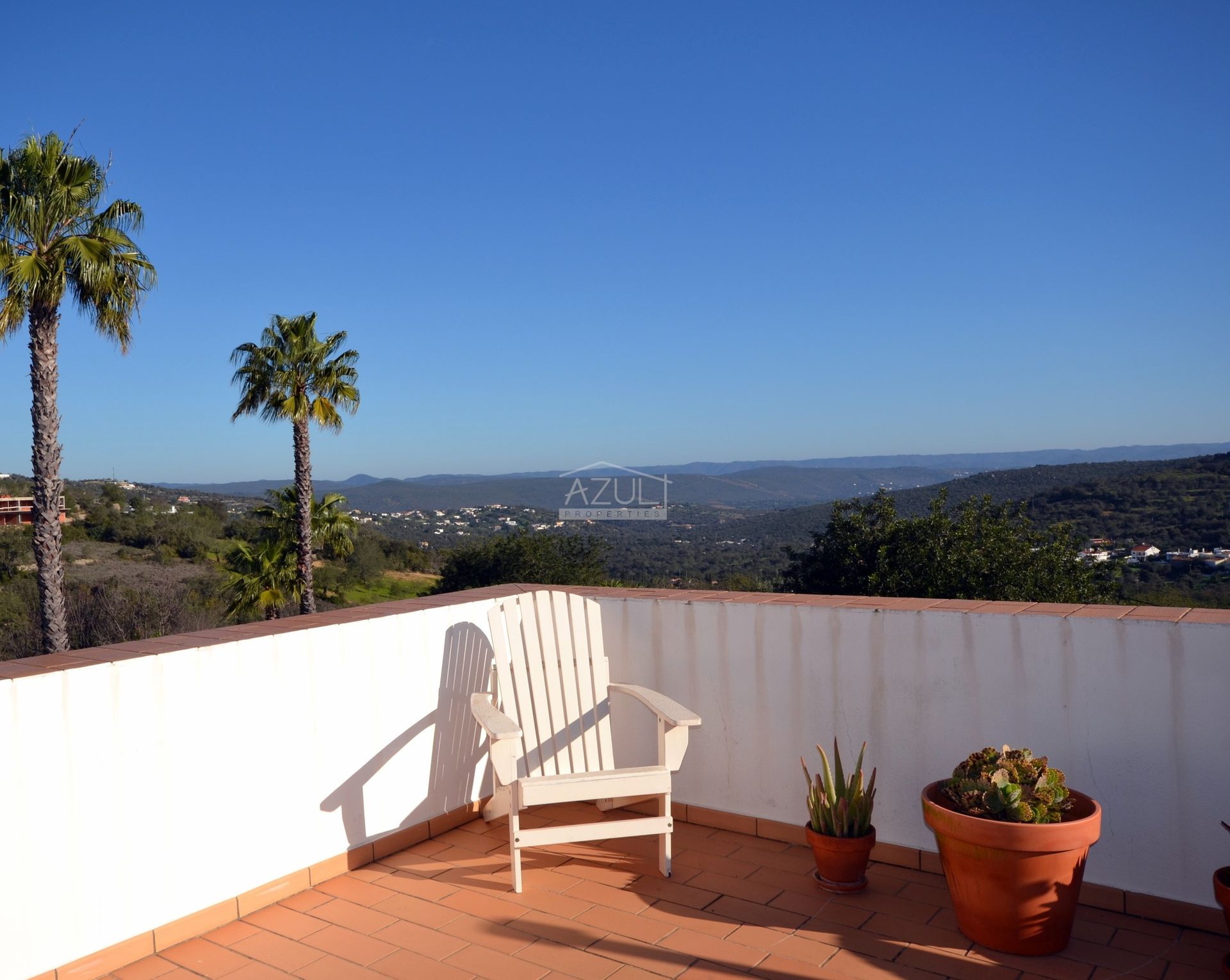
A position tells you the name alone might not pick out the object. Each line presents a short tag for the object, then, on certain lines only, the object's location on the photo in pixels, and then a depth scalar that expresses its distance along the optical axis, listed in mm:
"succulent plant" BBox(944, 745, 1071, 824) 2172
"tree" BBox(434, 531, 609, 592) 22391
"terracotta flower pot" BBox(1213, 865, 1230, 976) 2053
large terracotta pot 2137
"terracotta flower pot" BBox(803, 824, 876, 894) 2602
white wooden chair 2652
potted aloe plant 2607
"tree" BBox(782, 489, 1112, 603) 15273
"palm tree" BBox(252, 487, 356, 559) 17656
